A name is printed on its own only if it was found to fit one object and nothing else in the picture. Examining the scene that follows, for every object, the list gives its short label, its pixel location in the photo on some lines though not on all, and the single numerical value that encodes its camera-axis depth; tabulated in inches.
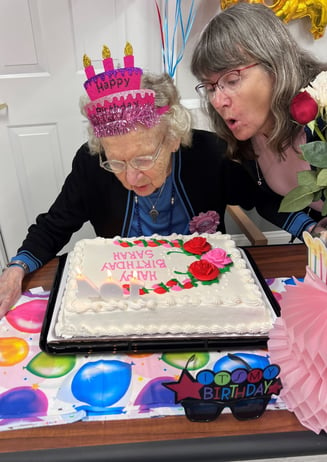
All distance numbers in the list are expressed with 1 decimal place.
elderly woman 46.1
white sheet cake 35.4
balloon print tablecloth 30.1
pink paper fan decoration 27.0
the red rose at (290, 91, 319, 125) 25.4
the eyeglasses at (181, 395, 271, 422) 28.8
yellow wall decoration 77.8
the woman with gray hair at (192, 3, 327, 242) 41.9
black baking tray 34.7
